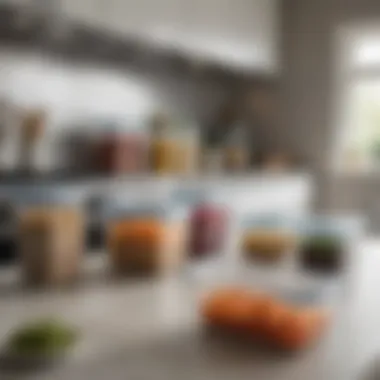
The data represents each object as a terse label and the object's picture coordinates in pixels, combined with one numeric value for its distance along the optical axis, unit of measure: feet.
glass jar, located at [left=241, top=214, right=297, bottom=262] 4.82
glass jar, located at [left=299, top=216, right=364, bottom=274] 4.15
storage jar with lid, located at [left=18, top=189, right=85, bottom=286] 3.69
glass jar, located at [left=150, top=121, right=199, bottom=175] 8.34
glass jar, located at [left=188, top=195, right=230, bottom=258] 4.58
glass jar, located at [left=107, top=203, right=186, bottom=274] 4.10
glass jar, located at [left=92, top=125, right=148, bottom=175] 7.54
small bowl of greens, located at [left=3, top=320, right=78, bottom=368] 2.28
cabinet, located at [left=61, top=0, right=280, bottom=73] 6.89
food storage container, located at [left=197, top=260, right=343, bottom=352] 2.63
